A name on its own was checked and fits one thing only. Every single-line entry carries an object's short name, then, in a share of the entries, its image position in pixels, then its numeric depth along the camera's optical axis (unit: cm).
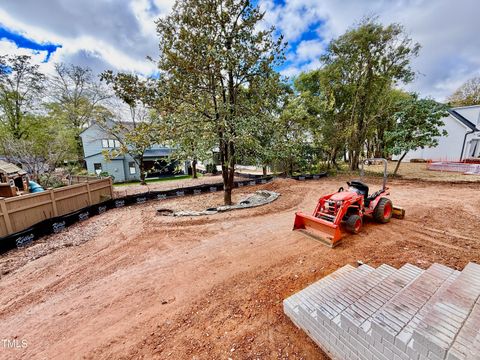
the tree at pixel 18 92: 1312
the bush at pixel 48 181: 1246
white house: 1753
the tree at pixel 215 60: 649
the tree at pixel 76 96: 1850
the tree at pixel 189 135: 693
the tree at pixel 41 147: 1157
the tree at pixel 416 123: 1172
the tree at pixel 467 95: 2520
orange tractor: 465
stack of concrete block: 152
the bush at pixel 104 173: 1819
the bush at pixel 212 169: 2106
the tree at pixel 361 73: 1334
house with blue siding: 1925
